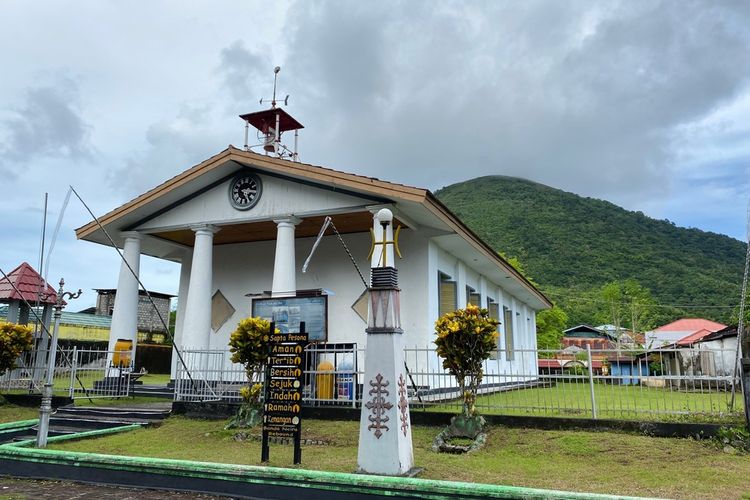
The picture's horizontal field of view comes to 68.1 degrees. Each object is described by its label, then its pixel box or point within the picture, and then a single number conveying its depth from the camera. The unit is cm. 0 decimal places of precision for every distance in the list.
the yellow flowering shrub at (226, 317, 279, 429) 993
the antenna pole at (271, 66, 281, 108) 1744
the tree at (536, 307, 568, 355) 4944
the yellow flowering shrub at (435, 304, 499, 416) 885
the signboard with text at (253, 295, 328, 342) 1153
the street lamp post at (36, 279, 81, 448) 823
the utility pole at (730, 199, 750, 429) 786
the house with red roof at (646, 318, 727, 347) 3919
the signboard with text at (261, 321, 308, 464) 743
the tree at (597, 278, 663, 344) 4531
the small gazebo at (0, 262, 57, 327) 1606
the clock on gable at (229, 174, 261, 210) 1438
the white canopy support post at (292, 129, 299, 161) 1775
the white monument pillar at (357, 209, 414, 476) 643
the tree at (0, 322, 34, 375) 1278
